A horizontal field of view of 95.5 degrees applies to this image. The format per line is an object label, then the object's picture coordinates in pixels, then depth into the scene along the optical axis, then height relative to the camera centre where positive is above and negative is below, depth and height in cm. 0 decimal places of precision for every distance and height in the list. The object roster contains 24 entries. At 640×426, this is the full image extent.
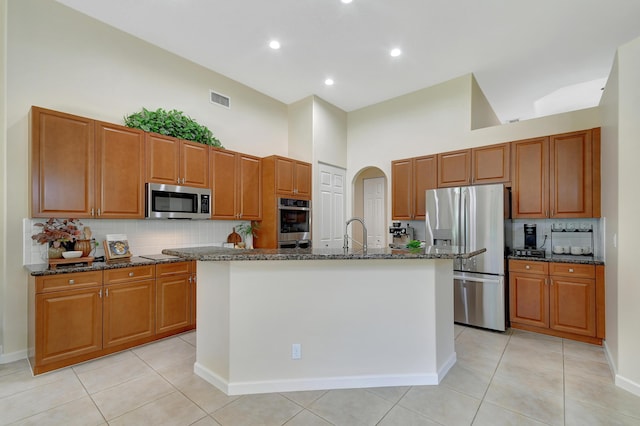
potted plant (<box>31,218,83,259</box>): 271 -21
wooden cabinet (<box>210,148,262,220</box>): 404 +40
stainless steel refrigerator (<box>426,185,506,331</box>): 360 -39
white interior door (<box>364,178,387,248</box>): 631 +4
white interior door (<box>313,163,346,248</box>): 537 +9
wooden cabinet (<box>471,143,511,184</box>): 394 +69
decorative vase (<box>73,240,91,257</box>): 299 -36
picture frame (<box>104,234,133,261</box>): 317 -39
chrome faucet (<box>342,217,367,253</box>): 250 -26
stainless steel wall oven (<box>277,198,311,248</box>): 455 -16
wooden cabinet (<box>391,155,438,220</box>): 461 +47
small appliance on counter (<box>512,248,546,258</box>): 361 -50
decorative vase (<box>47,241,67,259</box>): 279 -37
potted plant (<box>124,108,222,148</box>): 341 +109
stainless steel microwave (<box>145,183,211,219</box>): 339 +13
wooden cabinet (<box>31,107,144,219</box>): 269 +45
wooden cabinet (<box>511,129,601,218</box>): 338 +46
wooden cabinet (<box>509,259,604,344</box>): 317 -100
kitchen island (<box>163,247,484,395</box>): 225 -86
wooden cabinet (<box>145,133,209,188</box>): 342 +64
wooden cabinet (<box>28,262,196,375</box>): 254 -98
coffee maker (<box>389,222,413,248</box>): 501 -35
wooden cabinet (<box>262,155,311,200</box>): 454 +59
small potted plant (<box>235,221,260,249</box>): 465 -28
